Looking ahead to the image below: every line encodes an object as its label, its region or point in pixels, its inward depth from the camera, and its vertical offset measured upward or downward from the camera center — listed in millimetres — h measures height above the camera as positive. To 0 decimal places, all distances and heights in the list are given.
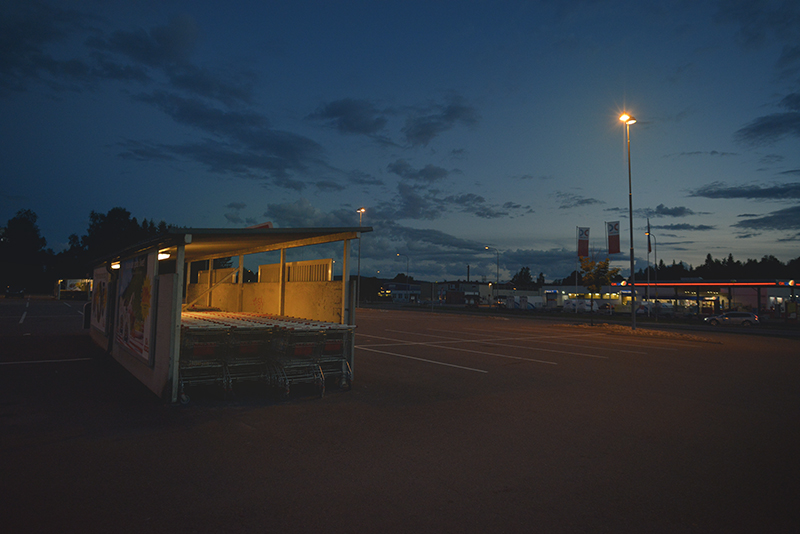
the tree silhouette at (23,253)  87812 +7719
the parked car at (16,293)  68438 -520
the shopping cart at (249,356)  7855 -1143
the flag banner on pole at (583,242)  29719 +3587
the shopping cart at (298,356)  7922 -1134
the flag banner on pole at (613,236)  25016 +3372
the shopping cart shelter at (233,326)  7402 -610
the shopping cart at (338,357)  8414 -1194
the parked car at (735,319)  33406 -1586
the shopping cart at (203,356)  7387 -1078
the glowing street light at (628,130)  22672 +8865
